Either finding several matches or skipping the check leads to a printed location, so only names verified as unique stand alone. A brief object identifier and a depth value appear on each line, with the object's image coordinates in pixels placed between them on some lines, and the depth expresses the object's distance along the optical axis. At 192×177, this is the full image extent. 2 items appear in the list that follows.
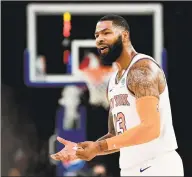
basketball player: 6.80
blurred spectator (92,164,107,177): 15.88
